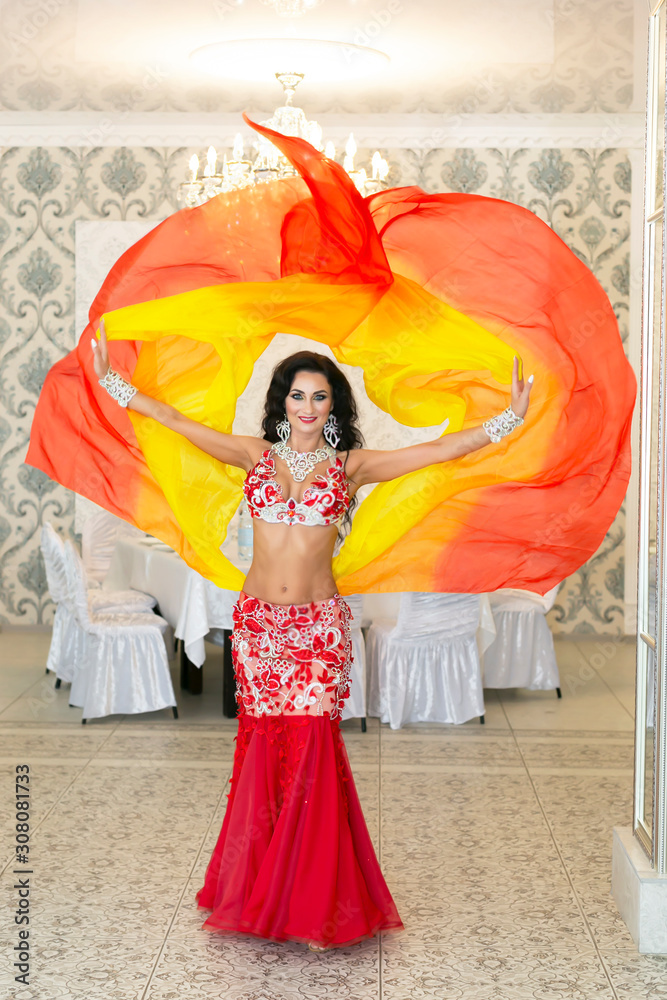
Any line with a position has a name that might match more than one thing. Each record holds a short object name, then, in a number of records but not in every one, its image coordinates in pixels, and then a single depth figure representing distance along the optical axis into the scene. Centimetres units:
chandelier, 543
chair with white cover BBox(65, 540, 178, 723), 549
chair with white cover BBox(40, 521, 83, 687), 585
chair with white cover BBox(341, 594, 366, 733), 545
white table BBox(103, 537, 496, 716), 557
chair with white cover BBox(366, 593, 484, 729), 555
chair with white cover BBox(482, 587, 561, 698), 613
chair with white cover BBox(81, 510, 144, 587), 689
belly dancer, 309
